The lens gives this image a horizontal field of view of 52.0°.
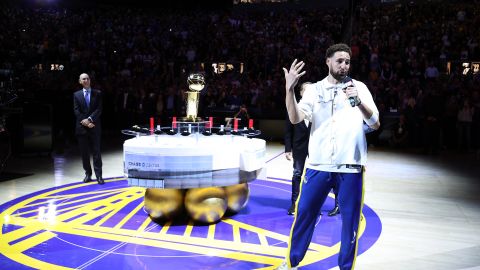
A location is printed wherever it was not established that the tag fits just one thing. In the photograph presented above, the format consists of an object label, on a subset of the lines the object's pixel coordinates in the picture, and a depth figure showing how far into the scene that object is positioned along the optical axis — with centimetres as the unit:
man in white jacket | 327
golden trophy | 530
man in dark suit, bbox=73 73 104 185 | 710
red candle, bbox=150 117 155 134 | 534
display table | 470
